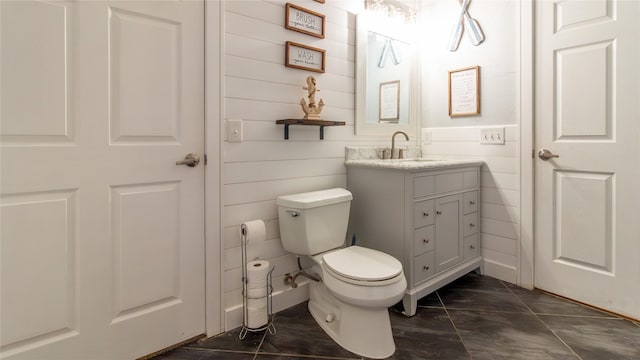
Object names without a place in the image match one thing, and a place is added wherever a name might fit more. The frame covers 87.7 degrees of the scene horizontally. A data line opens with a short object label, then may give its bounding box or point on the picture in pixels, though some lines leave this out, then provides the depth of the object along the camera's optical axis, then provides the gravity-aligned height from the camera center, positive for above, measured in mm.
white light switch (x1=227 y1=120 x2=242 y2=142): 1749 +238
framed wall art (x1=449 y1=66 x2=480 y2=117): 2508 +650
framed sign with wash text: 1973 +730
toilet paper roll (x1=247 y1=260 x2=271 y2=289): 1729 -521
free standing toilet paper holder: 1742 -681
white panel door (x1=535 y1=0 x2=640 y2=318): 1879 +143
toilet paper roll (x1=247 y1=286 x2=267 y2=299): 1732 -611
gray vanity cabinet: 1938 -278
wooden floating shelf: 1896 +312
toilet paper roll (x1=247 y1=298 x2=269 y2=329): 1723 -715
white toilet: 1557 -475
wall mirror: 2408 +834
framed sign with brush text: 1965 +950
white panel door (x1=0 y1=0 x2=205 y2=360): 1265 -11
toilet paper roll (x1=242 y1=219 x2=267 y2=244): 1723 -288
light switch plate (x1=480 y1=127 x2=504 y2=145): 2395 +292
